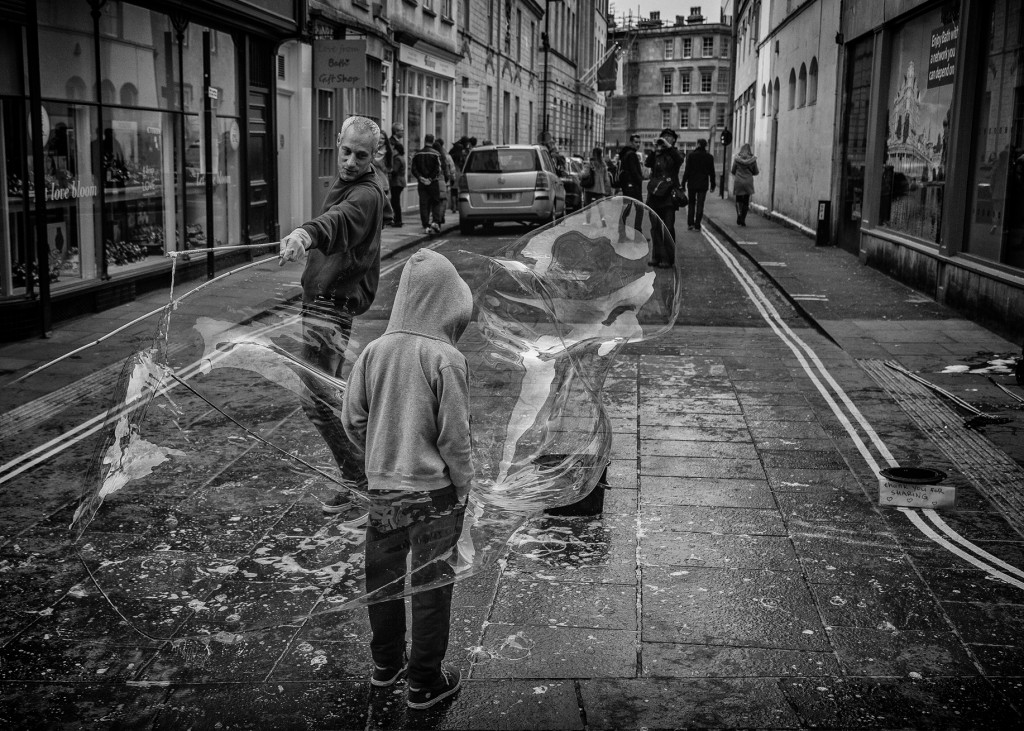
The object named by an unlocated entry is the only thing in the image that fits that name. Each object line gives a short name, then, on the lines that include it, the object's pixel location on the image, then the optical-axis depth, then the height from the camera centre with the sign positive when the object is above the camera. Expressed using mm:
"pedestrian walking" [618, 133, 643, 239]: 20750 +80
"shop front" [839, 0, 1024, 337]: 11688 +344
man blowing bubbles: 4559 -354
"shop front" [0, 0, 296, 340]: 10805 +199
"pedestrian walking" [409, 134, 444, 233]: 22312 -156
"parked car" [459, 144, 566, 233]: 23531 -377
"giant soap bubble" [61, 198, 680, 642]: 3518 -1068
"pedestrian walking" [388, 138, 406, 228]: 23125 -111
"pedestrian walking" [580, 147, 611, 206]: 22516 -68
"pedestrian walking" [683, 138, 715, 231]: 24562 -9
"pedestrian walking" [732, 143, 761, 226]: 26906 -126
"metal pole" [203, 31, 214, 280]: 15039 +483
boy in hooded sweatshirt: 3436 -800
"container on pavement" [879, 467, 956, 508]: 5816 -1625
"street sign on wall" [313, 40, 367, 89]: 19125 +1827
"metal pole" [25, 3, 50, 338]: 10484 -124
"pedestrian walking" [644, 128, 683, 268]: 17906 -29
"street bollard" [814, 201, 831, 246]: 21000 -859
